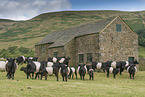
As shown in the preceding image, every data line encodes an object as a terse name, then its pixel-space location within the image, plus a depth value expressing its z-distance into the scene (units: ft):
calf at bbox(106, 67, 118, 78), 83.10
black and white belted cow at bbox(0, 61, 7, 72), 66.19
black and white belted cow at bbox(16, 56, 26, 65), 113.32
